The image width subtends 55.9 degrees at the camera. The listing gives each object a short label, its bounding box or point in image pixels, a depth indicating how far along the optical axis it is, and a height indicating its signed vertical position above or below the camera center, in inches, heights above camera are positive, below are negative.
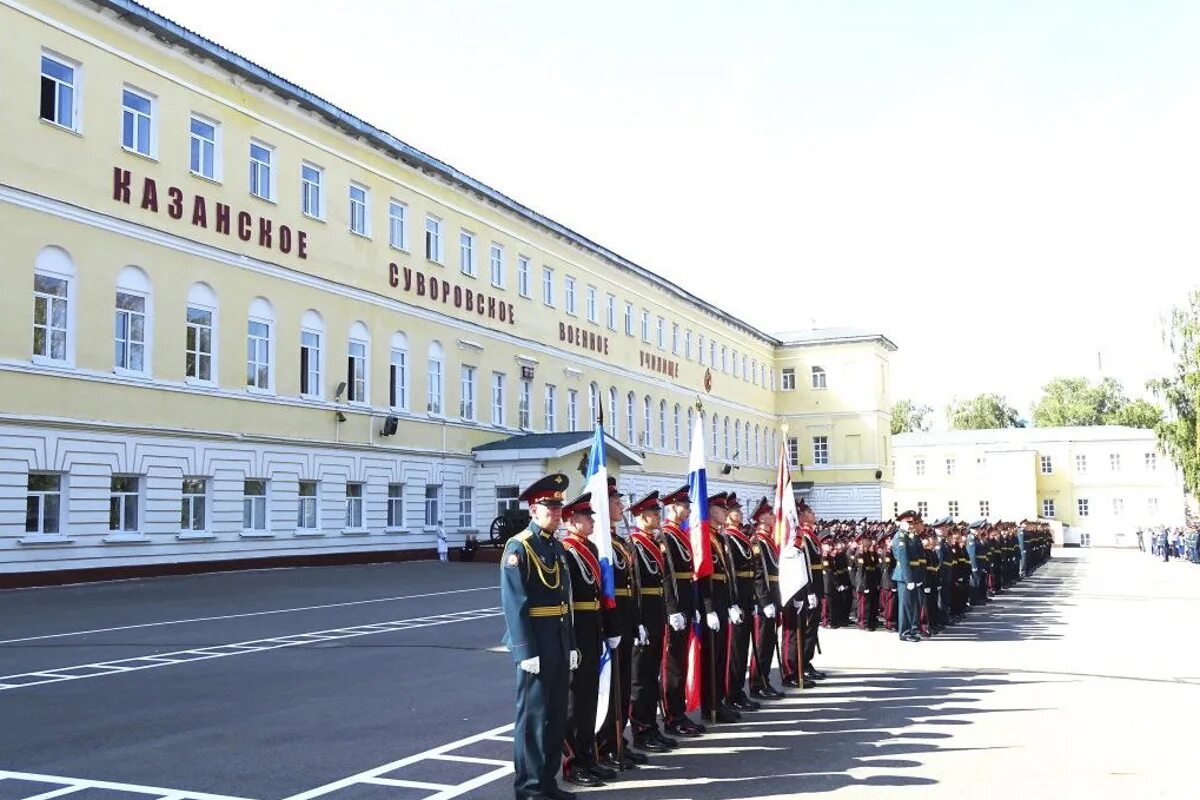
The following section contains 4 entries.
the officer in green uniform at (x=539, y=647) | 275.4 -35.0
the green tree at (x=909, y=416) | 4653.1 +353.8
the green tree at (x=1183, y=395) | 1754.4 +167.6
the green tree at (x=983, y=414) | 4338.1 +336.3
